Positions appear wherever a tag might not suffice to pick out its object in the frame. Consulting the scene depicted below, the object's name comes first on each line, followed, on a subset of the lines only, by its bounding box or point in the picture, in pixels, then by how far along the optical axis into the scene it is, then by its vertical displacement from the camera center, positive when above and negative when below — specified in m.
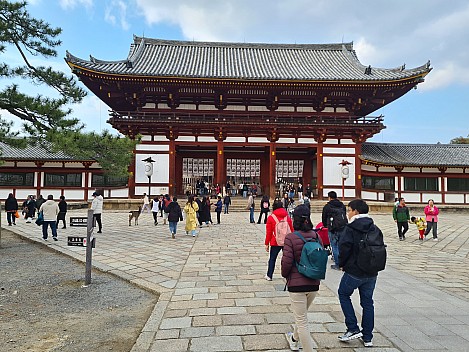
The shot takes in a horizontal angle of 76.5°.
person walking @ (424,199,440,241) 10.43 -0.93
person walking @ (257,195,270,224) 13.21 -0.75
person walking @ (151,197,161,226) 13.33 -0.89
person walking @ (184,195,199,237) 10.27 -0.99
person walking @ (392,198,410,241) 10.20 -0.89
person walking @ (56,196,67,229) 11.20 -0.84
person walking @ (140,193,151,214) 15.43 -0.94
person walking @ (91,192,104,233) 10.17 -0.62
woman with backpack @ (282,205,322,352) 2.95 -0.93
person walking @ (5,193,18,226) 12.50 -0.92
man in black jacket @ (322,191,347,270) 6.14 -0.60
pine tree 7.58 +2.19
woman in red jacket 5.41 -0.72
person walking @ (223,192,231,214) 18.03 -0.85
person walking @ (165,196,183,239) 10.05 -0.90
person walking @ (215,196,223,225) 13.89 -0.90
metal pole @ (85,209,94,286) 5.53 -1.29
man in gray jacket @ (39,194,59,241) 9.34 -0.86
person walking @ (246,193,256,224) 14.23 -1.33
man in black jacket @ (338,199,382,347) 3.19 -0.97
